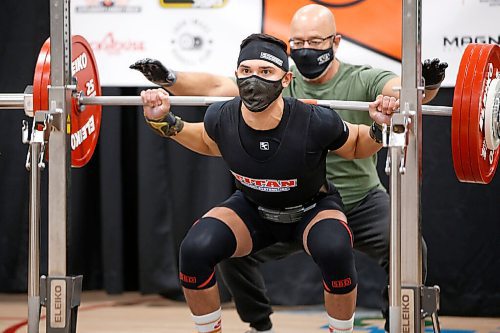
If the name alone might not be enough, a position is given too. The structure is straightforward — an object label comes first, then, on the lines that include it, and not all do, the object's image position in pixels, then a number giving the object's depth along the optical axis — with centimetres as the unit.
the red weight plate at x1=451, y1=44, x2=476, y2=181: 633
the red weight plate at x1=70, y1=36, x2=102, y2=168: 696
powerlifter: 653
